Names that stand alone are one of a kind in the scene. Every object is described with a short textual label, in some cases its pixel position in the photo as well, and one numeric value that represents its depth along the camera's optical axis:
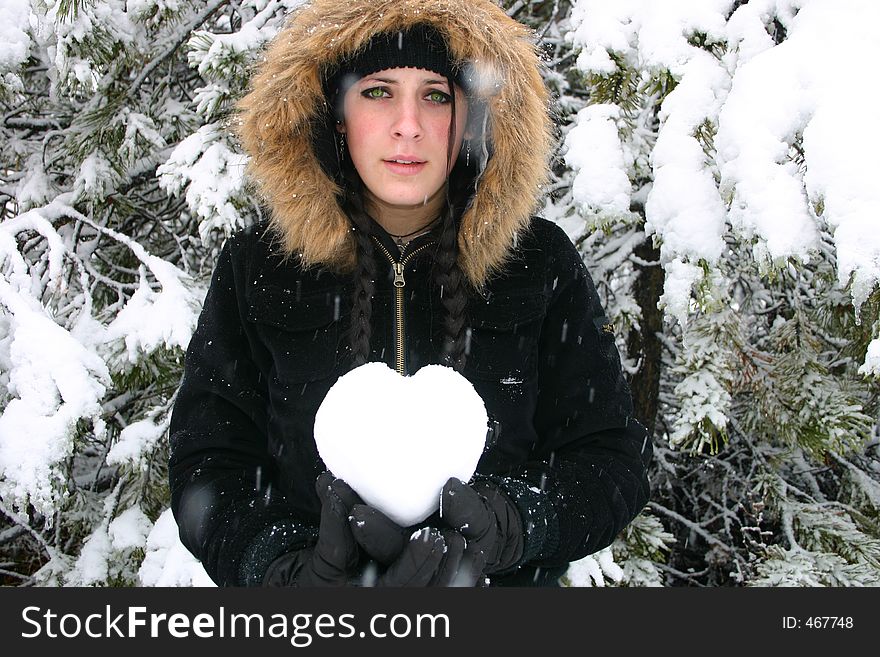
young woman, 1.79
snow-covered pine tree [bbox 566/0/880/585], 1.67
